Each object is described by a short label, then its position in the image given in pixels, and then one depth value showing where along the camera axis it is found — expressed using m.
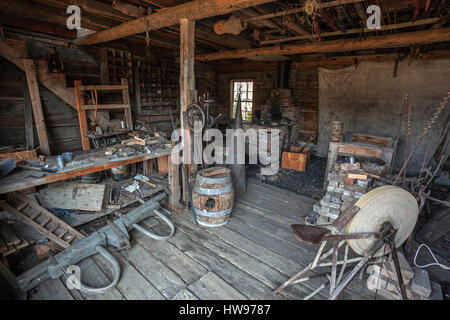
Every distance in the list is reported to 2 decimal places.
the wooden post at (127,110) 4.73
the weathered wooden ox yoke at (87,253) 2.13
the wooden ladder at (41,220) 2.61
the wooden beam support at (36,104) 3.68
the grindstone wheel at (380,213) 1.94
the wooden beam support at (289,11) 2.89
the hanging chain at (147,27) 3.45
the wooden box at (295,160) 5.47
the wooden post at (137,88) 5.69
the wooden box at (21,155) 3.16
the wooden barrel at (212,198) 3.00
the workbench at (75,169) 2.22
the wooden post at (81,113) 4.11
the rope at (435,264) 2.53
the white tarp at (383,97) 5.04
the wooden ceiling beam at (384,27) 3.46
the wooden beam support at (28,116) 3.94
